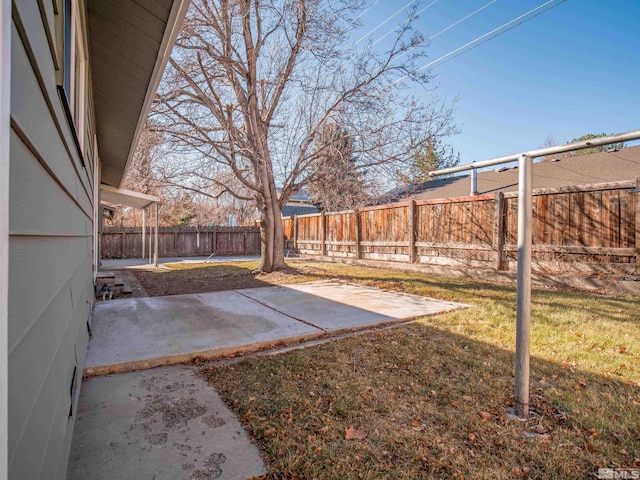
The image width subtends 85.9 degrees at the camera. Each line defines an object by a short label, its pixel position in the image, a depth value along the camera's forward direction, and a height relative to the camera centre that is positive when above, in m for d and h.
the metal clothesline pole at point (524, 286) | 2.14 -0.31
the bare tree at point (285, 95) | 6.95 +3.12
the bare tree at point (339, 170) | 7.91 +1.54
